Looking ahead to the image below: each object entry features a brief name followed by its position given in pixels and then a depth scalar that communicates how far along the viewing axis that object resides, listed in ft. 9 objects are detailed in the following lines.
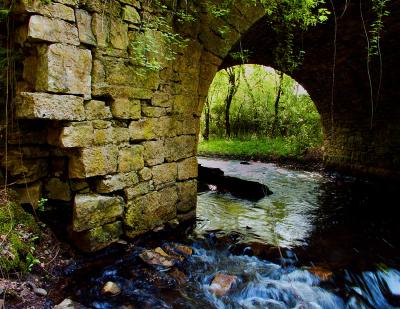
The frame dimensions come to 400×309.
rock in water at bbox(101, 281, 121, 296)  8.55
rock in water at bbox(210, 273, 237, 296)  9.27
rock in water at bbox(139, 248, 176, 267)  10.38
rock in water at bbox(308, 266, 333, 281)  10.22
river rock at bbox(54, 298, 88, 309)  7.52
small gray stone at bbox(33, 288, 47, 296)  7.84
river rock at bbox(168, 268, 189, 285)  9.61
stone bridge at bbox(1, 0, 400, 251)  8.55
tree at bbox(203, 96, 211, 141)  57.67
